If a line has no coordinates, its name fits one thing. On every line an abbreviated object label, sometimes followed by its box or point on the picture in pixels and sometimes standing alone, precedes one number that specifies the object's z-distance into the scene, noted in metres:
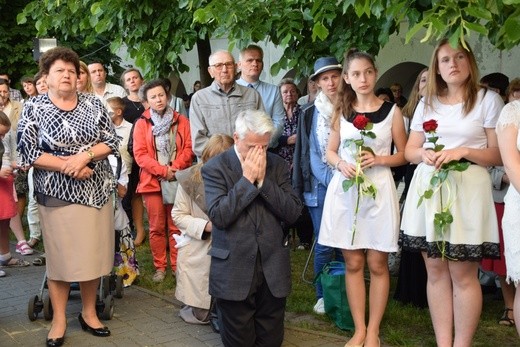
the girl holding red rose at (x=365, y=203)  5.21
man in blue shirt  7.45
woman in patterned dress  5.52
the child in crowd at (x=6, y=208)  8.11
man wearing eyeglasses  7.03
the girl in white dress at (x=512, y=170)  4.41
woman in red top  7.64
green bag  5.77
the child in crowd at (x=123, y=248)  6.93
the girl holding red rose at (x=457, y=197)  4.67
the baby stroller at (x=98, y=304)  6.12
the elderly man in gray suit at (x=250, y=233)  4.89
